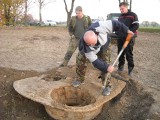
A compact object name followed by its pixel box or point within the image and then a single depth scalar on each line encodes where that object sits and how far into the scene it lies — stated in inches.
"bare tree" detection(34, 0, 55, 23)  858.9
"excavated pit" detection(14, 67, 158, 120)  99.6
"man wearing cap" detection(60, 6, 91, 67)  138.6
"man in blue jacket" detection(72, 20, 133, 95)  89.4
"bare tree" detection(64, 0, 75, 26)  534.3
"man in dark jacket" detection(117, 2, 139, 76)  123.1
